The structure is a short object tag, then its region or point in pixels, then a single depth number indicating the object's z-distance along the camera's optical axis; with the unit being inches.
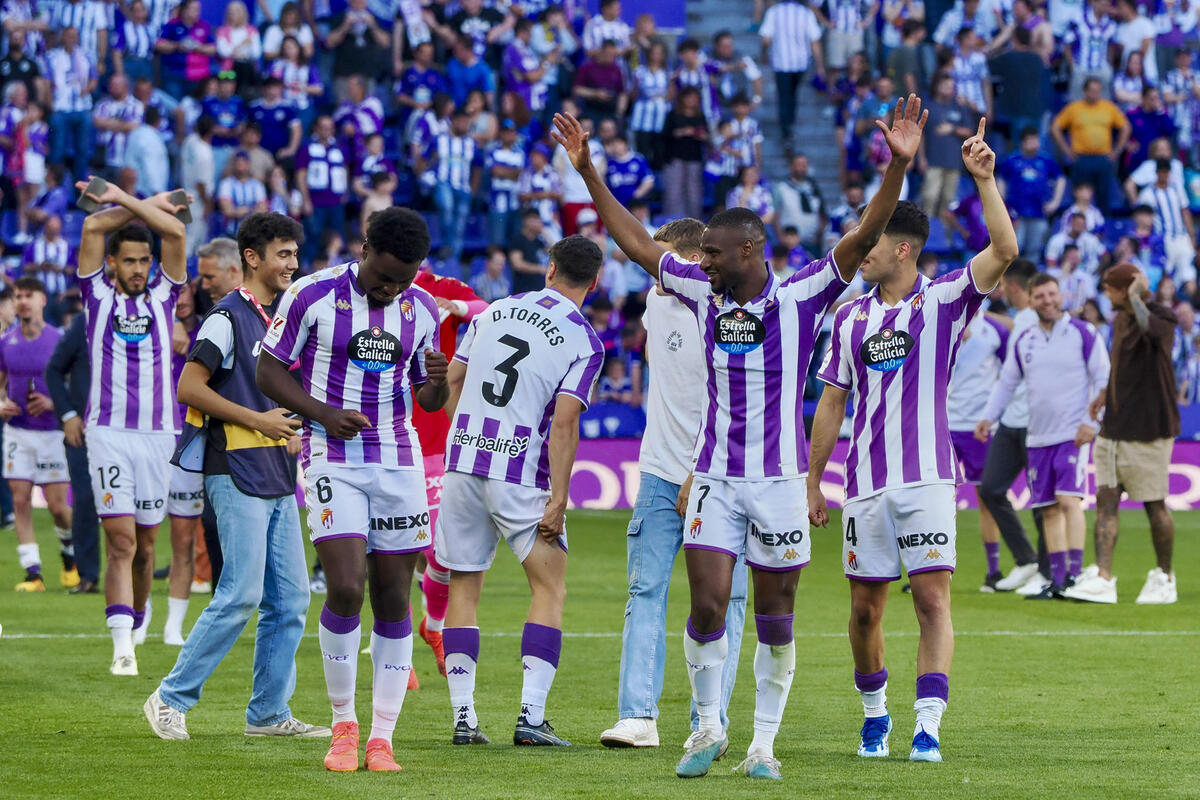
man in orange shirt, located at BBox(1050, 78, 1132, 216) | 2137.1
